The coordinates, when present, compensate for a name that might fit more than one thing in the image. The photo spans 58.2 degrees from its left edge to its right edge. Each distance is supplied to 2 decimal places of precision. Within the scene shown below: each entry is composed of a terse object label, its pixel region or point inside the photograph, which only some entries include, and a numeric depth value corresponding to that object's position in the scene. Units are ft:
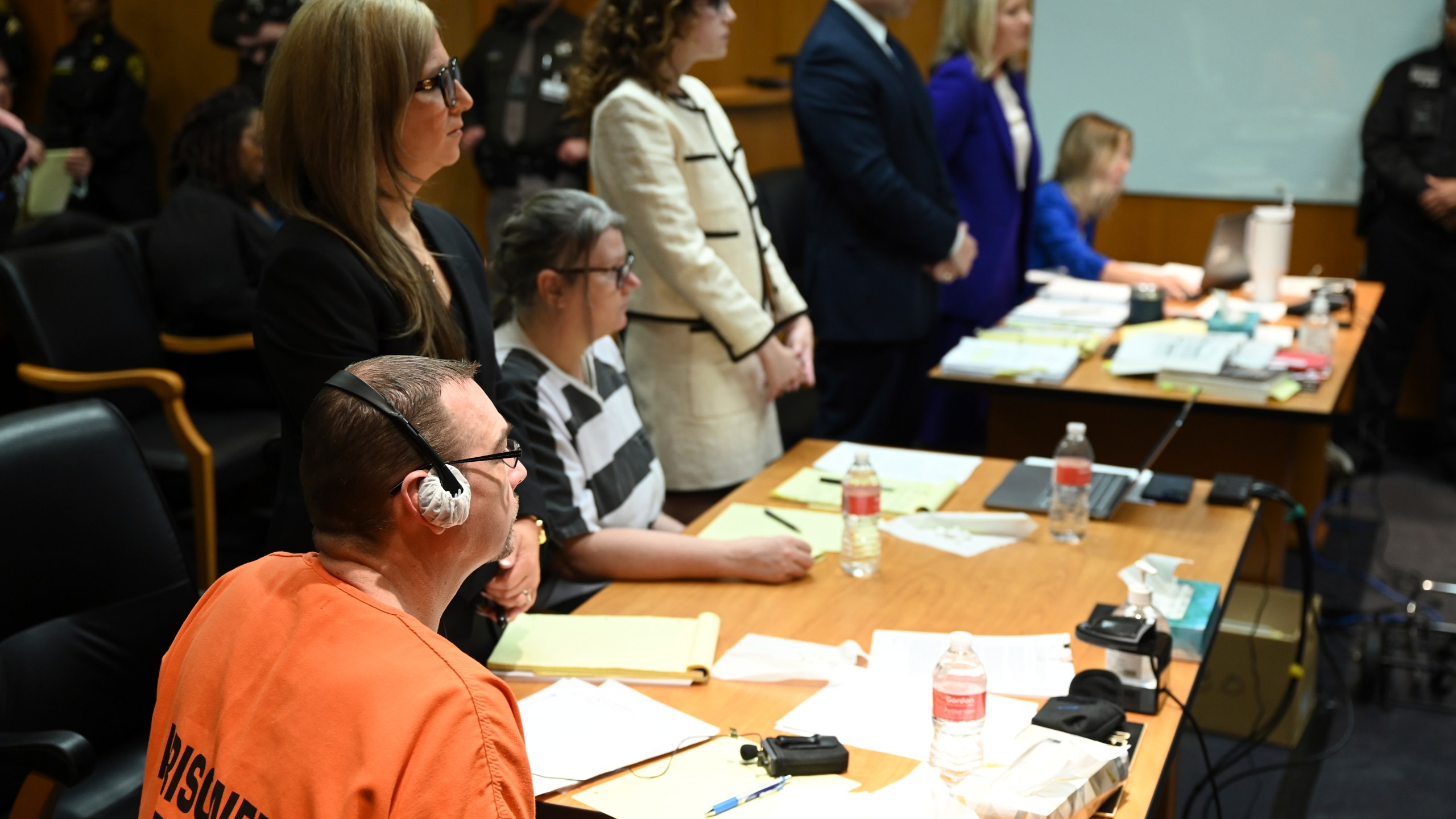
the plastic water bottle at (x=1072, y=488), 7.16
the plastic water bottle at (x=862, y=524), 6.77
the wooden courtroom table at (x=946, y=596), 5.44
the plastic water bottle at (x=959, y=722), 4.73
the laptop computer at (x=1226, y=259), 13.43
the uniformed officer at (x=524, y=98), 16.62
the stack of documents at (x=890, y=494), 7.68
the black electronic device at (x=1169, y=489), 7.85
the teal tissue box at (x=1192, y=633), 5.84
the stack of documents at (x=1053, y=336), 11.30
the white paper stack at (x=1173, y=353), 10.11
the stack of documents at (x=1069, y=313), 12.15
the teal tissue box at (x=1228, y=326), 11.51
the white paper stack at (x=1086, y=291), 13.24
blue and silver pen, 4.50
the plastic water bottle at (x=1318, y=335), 10.94
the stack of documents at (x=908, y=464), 8.30
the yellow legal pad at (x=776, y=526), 7.18
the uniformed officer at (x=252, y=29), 17.47
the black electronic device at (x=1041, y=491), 7.59
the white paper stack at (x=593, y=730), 4.76
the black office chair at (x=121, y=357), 10.49
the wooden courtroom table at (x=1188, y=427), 9.81
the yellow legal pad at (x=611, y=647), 5.55
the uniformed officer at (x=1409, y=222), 15.88
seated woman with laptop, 13.89
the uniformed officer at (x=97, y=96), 20.16
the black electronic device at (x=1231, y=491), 7.77
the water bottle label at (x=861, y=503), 6.79
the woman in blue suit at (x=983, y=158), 12.21
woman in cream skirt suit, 8.43
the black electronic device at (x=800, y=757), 4.76
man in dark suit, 10.42
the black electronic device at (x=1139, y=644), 5.29
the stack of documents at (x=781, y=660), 5.57
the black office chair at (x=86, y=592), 5.78
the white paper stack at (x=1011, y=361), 10.34
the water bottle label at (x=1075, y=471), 7.13
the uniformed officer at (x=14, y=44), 21.98
